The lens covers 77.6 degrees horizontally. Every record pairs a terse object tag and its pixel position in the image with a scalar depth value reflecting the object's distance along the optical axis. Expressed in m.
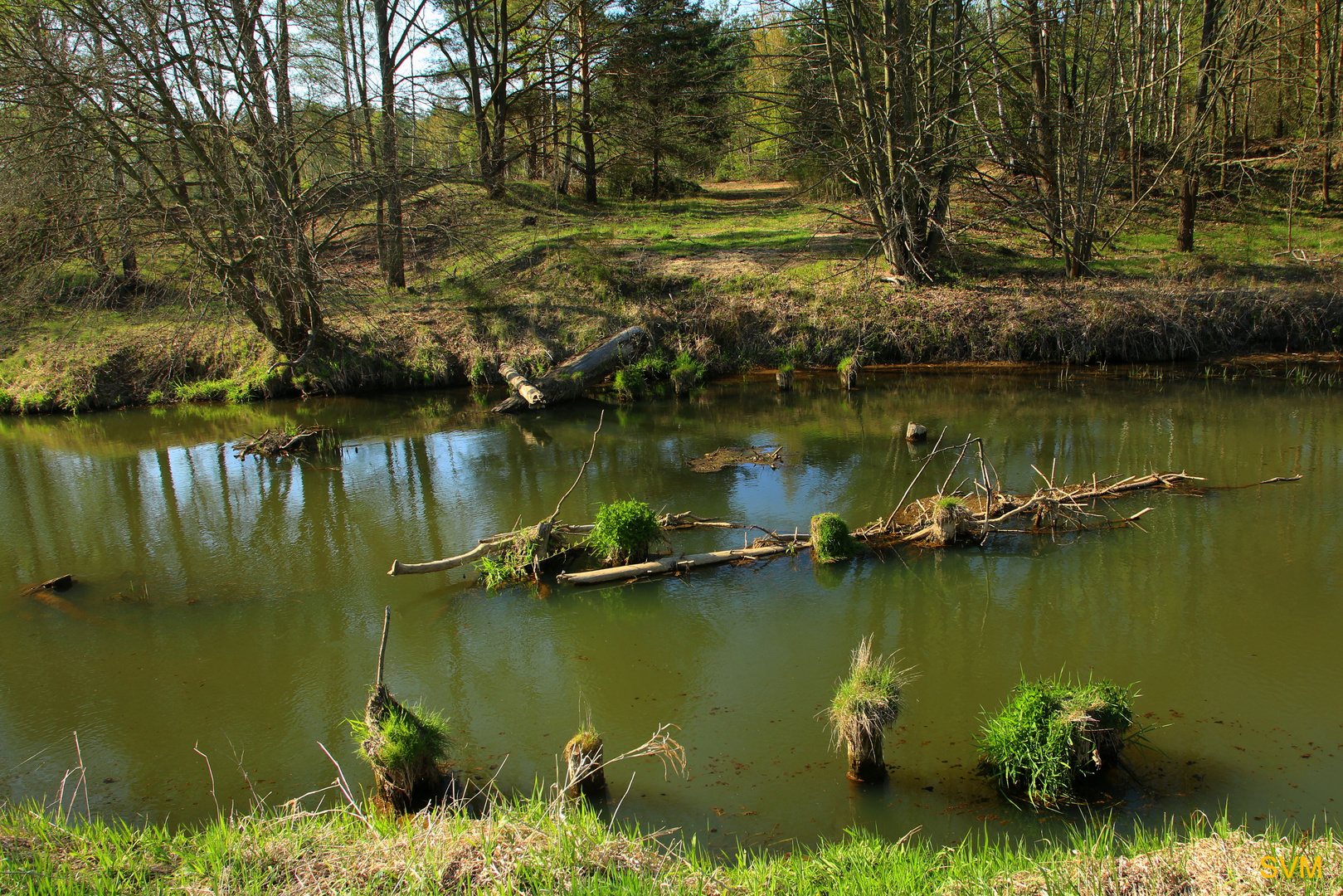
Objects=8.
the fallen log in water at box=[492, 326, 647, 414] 15.86
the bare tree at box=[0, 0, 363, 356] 12.63
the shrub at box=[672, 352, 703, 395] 16.87
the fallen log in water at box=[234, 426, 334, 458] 12.66
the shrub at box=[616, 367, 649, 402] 16.39
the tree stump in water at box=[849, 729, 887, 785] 4.84
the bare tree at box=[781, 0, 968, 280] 16.69
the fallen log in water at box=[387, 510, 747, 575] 7.94
